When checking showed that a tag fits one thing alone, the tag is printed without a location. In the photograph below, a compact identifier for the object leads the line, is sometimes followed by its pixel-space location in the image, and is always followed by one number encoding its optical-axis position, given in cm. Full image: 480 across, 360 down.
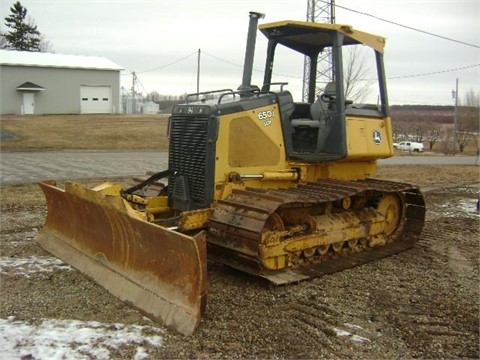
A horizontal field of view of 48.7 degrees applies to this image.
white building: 3941
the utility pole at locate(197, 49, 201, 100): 5084
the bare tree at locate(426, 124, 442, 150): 5281
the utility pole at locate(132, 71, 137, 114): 6512
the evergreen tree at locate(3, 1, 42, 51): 5603
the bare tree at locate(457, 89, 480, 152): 4753
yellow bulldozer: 550
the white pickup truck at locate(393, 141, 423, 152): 4525
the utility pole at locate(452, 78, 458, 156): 3873
